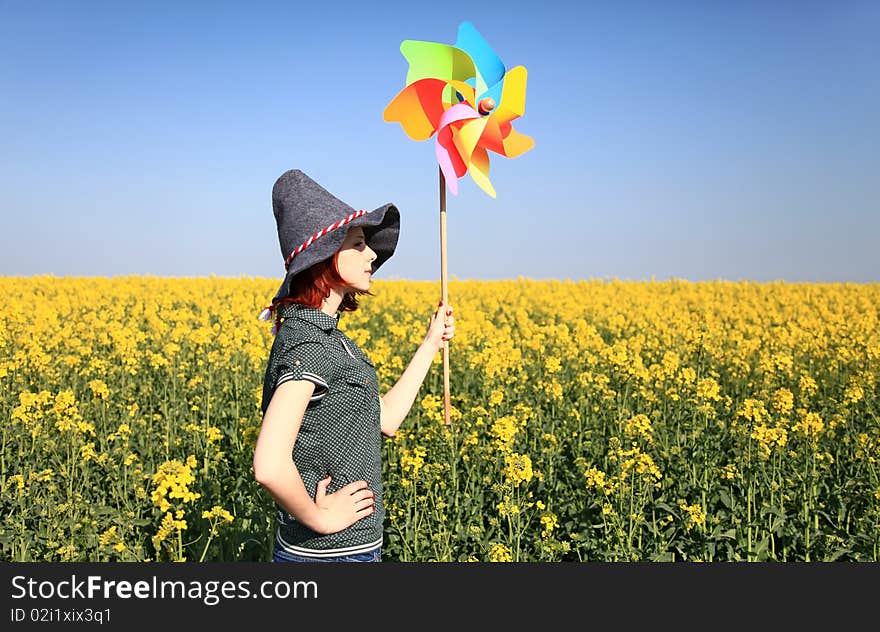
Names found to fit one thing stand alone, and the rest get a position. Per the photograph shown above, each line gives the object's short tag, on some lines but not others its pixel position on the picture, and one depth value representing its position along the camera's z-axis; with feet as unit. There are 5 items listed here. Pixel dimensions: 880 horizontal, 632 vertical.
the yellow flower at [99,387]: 19.65
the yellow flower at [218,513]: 11.18
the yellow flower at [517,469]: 13.34
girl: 7.43
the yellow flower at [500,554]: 12.44
